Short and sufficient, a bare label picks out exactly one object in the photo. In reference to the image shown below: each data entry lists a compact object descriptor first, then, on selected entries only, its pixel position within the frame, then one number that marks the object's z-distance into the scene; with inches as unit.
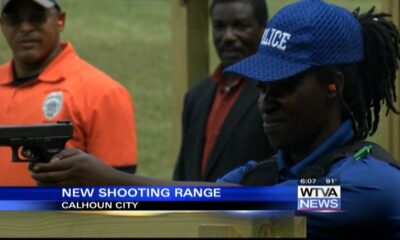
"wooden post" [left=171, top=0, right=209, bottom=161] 515.6
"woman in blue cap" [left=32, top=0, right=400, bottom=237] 226.8
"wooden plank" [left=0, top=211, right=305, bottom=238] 188.2
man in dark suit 427.8
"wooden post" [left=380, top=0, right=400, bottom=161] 450.7
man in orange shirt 404.7
